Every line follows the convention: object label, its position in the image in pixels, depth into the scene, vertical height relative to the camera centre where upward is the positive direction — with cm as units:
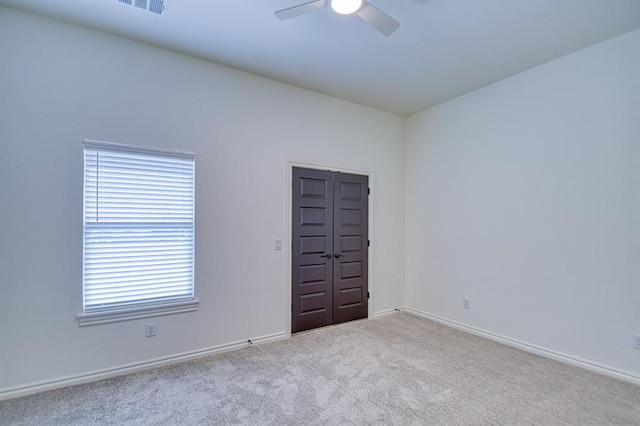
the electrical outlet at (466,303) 387 -113
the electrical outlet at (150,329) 285 -110
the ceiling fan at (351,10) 197 +136
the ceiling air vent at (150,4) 230 +161
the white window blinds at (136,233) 264 -19
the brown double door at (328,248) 378 -46
